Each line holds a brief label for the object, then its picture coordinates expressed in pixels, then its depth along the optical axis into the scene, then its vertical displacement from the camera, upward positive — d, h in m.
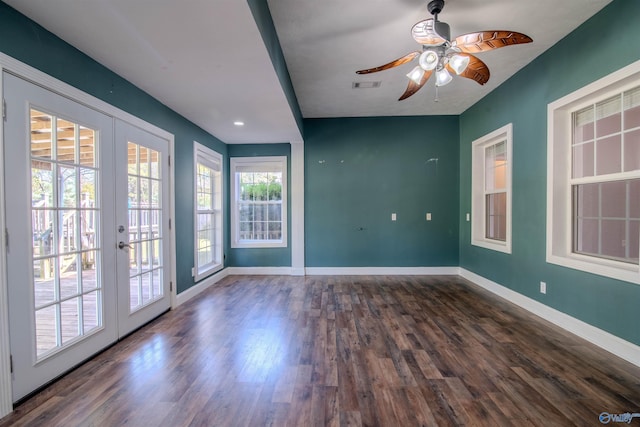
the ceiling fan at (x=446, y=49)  2.18 +1.30
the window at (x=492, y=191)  3.89 +0.25
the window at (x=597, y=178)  2.39 +0.27
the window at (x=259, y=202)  5.37 +0.13
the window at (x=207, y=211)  4.29 -0.03
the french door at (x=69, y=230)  1.82 -0.16
